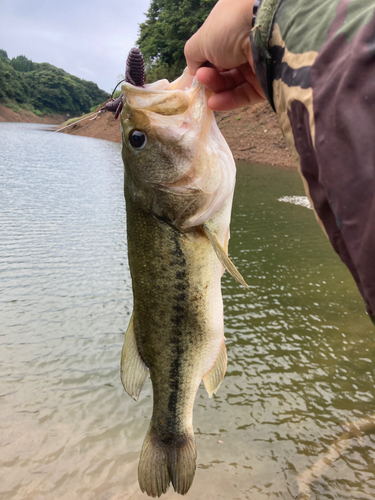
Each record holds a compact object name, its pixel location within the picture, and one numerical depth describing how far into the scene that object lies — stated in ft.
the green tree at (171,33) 101.60
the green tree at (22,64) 369.96
